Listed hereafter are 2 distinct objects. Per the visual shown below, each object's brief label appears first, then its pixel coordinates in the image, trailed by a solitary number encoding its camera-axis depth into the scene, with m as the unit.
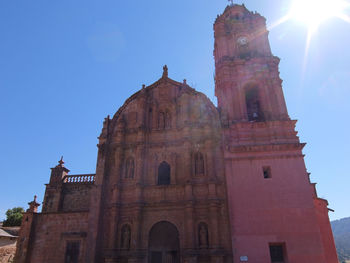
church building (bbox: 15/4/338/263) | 16.16
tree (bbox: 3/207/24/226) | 40.94
